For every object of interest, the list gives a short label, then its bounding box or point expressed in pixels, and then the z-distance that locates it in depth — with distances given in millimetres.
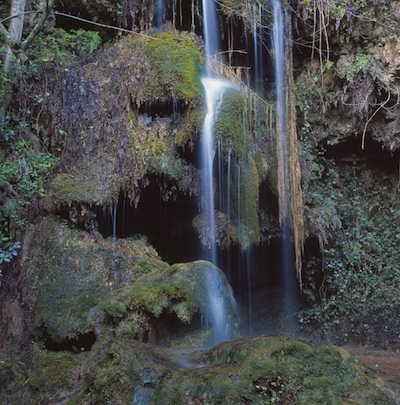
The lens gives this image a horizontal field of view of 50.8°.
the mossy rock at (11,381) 4617
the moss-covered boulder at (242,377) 3215
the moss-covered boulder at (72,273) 5254
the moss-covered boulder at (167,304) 4656
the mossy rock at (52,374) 4449
